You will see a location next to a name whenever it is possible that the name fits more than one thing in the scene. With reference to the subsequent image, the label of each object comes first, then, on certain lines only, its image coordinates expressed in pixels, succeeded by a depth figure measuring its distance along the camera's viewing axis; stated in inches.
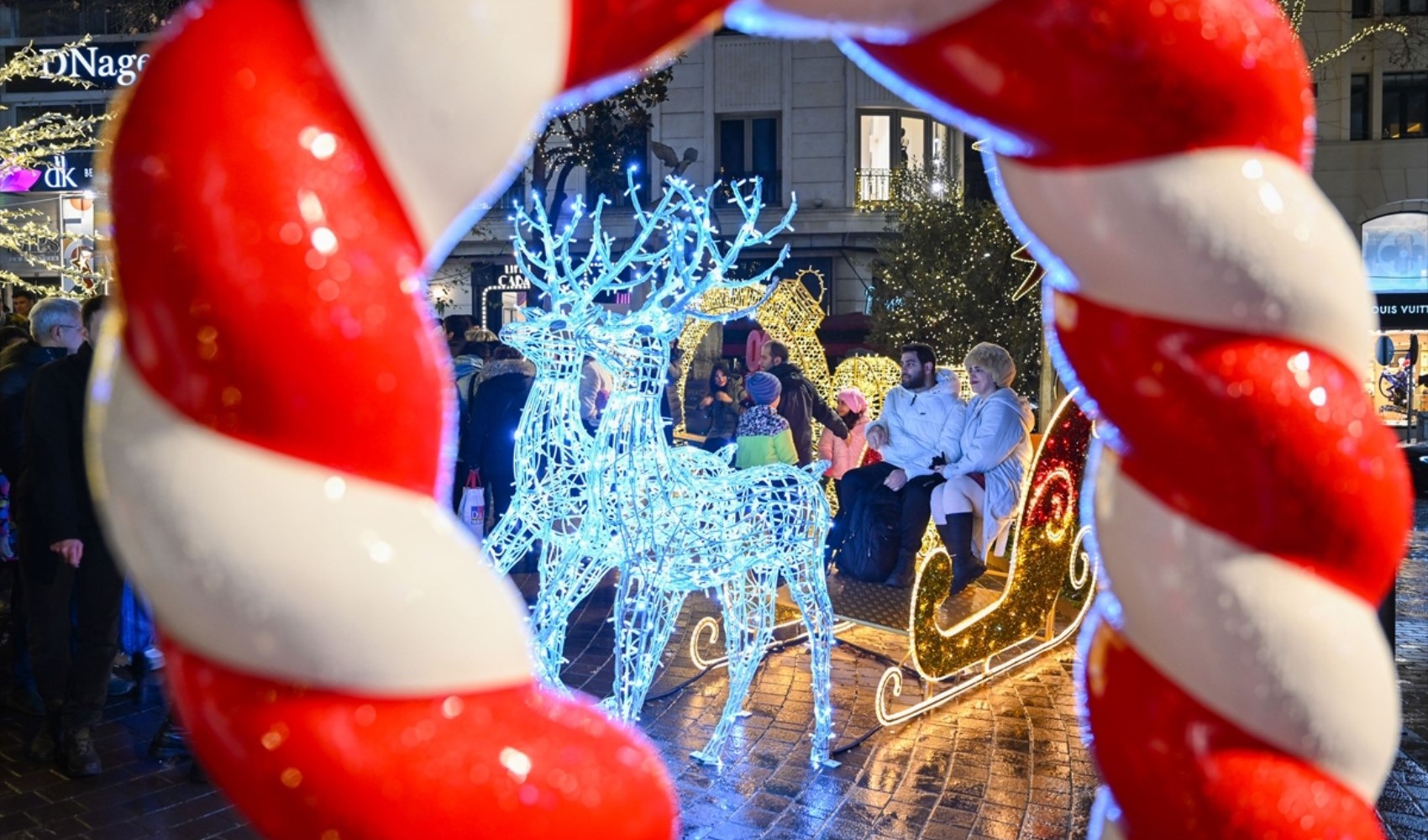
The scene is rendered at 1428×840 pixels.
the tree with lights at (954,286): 589.6
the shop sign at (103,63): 601.6
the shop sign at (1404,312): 964.0
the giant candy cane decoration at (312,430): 39.7
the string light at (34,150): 360.8
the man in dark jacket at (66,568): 197.3
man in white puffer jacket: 254.1
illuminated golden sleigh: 230.8
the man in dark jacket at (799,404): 343.3
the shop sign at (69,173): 613.6
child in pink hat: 373.1
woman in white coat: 256.2
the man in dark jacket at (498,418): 295.6
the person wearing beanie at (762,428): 311.0
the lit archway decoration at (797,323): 459.8
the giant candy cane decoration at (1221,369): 52.2
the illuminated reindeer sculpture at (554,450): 190.1
